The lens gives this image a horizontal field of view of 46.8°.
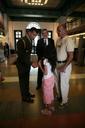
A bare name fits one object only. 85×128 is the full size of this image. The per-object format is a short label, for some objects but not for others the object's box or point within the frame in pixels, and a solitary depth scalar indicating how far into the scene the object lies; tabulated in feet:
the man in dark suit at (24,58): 6.18
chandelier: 19.30
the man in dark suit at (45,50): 5.62
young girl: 5.54
